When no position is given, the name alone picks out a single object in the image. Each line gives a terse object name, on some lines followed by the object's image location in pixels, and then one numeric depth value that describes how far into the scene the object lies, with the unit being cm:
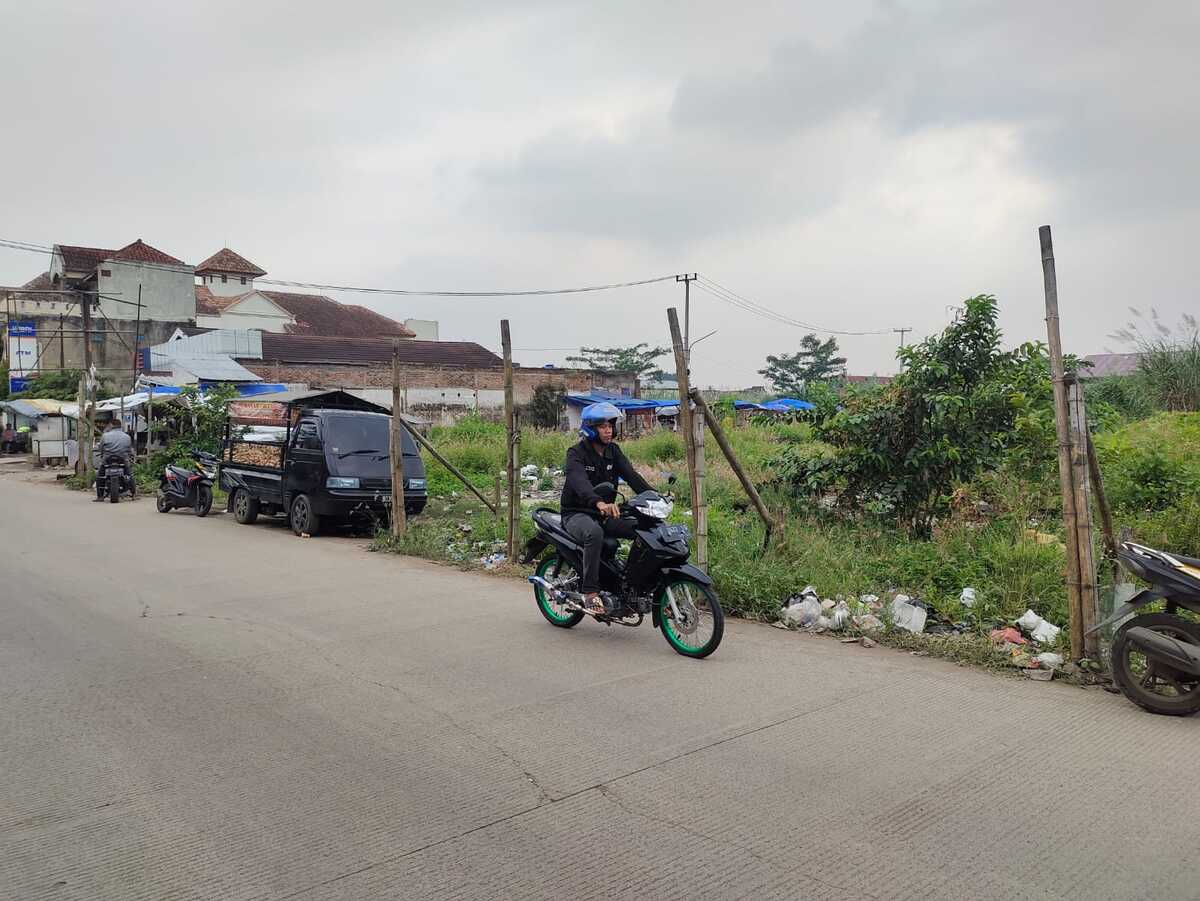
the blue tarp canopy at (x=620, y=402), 3872
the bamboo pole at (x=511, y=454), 1062
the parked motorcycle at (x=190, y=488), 1727
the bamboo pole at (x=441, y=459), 1369
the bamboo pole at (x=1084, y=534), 600
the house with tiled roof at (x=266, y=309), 5122
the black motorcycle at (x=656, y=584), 651
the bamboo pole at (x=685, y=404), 825
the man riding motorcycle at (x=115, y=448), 1977
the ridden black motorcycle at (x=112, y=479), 1997
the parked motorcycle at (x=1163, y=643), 506
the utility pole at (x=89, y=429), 2586
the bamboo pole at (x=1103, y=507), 671
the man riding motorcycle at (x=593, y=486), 687
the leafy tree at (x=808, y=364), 5891
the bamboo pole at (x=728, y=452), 823
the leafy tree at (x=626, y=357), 6031
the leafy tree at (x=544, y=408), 4097
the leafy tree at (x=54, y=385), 4288
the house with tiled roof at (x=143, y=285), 4341
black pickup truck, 1395
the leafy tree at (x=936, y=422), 900
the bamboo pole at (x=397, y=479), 1249
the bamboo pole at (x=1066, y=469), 604
